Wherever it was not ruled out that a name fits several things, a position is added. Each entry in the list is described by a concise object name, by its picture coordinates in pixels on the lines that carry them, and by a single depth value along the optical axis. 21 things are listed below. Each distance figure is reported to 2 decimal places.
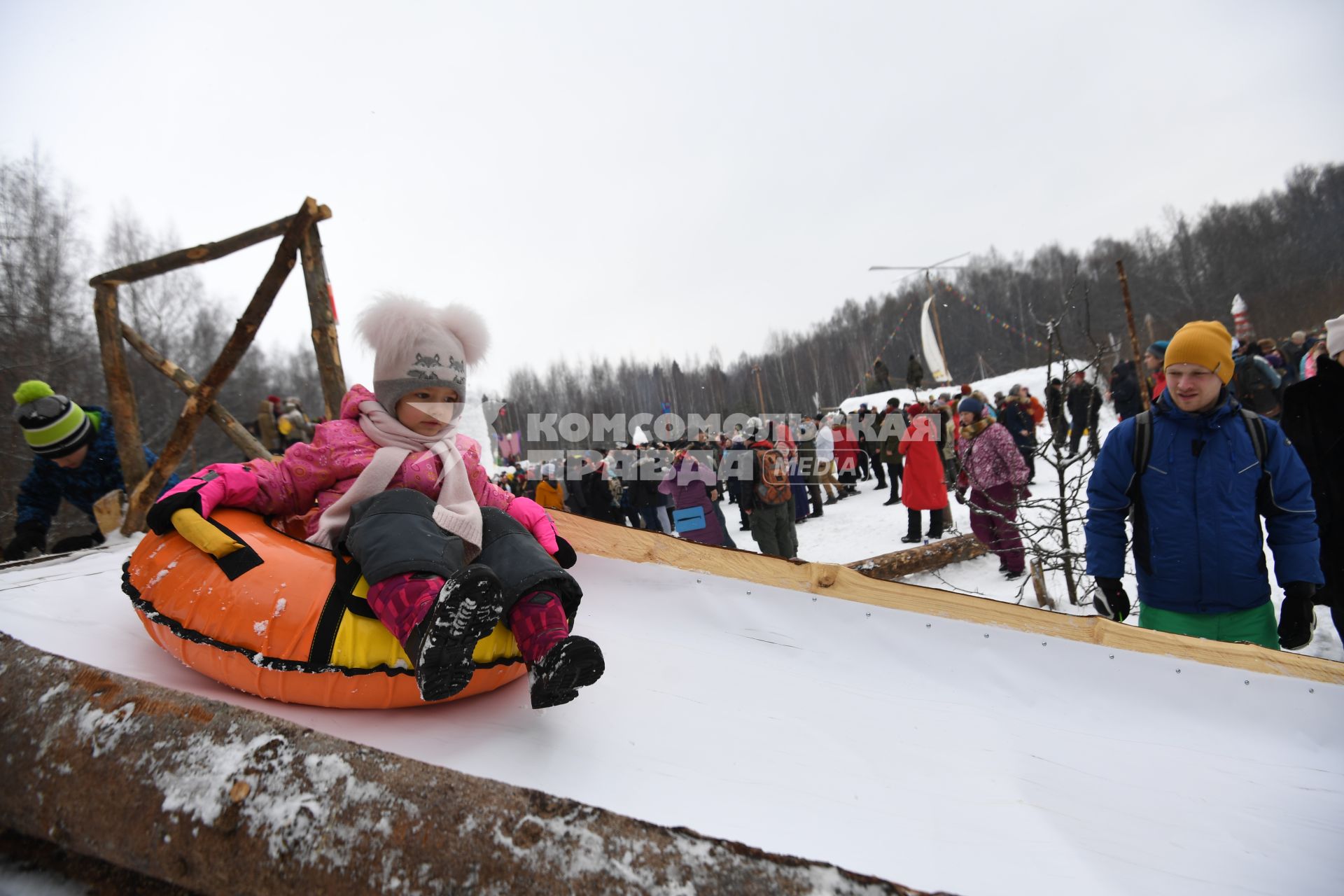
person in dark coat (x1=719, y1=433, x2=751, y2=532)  9.43
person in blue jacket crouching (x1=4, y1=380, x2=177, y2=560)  3.53
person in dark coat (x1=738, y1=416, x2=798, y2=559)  7.25
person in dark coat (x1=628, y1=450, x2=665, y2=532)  9.23
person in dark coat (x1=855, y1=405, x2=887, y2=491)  12.24
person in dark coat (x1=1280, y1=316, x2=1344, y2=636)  2.69
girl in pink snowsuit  1.67
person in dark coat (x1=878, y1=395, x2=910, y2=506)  10.45
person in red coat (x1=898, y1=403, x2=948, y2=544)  7.42
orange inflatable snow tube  1.84
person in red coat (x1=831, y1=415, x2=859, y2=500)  12.87
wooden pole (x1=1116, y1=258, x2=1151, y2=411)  10.16
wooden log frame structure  4.15
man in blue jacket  2.25
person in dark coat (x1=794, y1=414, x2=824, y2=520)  10.93
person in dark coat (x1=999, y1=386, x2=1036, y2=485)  8.45
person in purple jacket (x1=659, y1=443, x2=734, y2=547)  7.59
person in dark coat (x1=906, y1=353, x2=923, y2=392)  22.53
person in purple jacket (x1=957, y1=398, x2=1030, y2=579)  5.55
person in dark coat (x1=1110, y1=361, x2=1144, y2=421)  10.34
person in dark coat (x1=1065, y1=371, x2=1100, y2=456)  8.87
